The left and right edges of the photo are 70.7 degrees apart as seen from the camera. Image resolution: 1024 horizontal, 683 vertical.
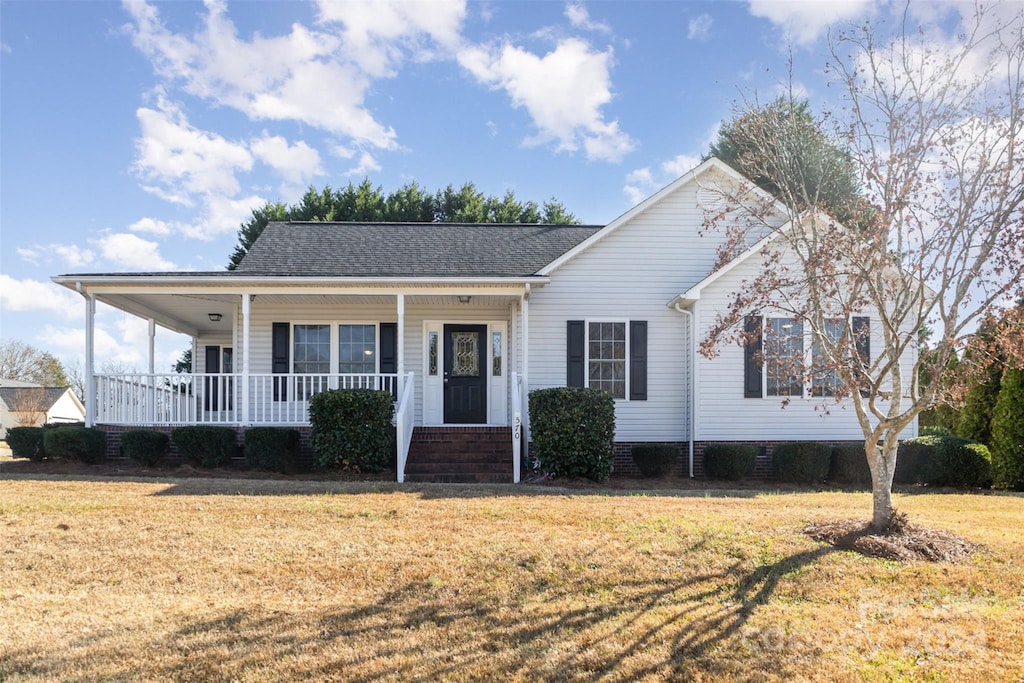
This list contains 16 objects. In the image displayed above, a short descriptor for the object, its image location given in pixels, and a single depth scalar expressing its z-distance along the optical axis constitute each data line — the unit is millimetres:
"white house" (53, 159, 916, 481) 12922
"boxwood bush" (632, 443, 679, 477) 12820
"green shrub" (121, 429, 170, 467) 12352
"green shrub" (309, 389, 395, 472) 11695
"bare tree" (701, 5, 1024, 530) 6891
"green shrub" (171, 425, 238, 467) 12398
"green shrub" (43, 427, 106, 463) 12461
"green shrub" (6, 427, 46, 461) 12930
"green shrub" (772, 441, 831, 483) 12531
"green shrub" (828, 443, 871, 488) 12492
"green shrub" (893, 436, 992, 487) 12078
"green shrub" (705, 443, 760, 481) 12531
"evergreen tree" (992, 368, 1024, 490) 11984
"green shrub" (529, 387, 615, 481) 11398
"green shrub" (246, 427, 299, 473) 12195
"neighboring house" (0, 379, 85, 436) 31578
